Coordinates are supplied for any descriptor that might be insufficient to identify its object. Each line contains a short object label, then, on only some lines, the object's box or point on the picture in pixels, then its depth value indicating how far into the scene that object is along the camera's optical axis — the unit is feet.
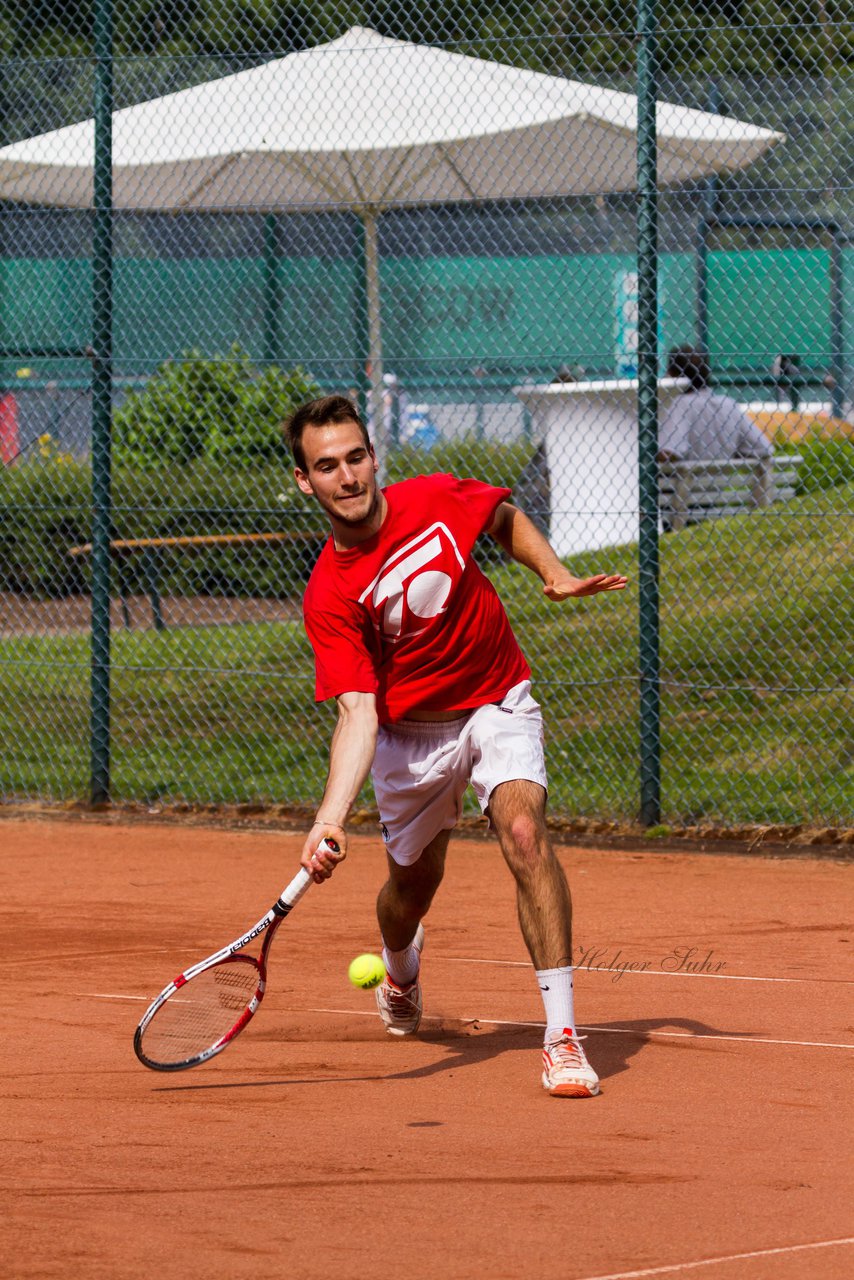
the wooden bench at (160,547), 66.59
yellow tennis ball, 32.78
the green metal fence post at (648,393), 50.98
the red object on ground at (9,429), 73.36
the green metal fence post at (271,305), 69.46
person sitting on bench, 62.64
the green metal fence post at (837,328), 56.59
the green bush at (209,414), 72.74
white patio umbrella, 60.44
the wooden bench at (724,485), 59.15
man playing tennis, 30.30
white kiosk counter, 62.75
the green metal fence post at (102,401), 57.00
